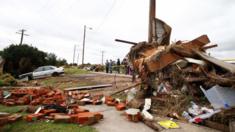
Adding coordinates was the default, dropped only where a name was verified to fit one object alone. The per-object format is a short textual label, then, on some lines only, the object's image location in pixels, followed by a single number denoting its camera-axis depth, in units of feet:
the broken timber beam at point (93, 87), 34.47
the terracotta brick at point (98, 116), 15.83
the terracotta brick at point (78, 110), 16.82
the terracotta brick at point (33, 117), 15.55
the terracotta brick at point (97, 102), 22.57
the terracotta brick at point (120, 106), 19.72
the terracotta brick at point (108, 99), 22.83
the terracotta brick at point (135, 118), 15.88
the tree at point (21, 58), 86.94
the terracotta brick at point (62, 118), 14.93
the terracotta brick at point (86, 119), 14.76
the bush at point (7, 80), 42.24
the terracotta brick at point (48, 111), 16.51
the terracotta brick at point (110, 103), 21.81
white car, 66.44
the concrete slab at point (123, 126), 13.82
